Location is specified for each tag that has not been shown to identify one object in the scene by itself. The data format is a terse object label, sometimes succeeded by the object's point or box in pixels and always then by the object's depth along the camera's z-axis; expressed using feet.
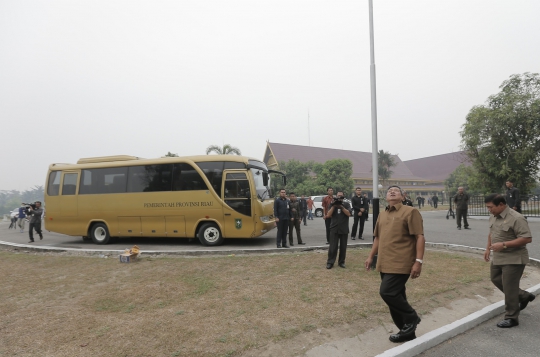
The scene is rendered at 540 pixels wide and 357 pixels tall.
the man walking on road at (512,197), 36.40
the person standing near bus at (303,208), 55.16
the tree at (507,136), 59.98
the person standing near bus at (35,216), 39.70
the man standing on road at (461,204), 41.98
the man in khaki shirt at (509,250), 12.76
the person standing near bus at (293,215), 32.60
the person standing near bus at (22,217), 58.11
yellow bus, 32.96
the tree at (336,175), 139.74
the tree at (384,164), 187.32
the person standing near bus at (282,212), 29.94
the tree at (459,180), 68.80
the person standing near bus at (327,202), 29.76
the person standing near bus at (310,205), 73.48
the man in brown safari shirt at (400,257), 11.00
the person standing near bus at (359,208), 34.59
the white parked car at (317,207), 86.99
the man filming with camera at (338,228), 22.22
